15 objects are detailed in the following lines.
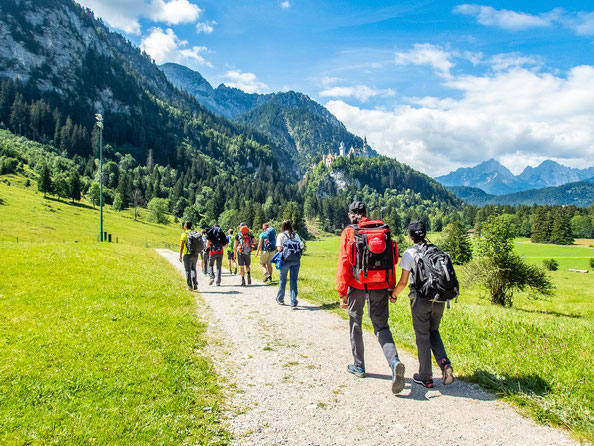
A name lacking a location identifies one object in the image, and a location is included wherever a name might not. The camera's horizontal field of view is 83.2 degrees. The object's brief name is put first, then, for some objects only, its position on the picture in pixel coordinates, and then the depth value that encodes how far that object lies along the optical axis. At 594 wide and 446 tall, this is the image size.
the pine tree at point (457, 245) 74.00
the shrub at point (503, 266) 22.64
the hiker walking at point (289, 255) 12.65
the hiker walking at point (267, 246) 17.31
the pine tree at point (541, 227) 131.00
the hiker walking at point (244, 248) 17.70
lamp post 37.88
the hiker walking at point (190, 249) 15.51
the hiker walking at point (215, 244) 17.92
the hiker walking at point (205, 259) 20.42
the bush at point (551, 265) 71.12
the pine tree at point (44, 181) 92.69
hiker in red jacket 6.33
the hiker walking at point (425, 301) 6.05
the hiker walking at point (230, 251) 21.83
